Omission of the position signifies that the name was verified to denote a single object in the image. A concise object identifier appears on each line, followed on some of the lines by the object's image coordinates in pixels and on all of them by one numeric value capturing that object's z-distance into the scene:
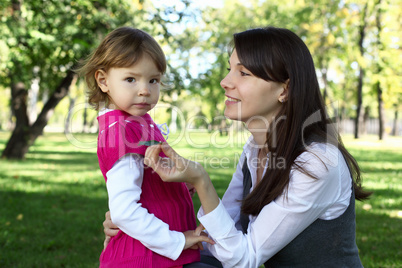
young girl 1.90
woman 1.89
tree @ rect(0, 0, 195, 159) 8.70
